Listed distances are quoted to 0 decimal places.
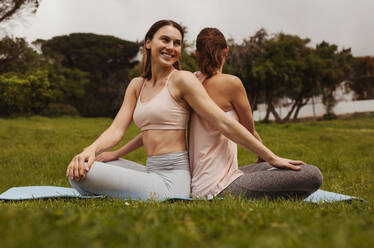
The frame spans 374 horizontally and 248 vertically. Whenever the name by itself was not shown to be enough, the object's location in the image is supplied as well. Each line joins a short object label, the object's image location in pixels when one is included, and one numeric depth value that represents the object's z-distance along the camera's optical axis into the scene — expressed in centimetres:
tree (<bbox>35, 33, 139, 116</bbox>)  3942
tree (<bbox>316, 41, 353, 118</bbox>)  2658
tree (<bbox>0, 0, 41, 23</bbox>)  991
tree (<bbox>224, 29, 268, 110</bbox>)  2383
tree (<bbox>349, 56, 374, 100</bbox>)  4059
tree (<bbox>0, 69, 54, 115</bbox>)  2992
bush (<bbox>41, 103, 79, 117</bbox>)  3494
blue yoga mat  361
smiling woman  324
